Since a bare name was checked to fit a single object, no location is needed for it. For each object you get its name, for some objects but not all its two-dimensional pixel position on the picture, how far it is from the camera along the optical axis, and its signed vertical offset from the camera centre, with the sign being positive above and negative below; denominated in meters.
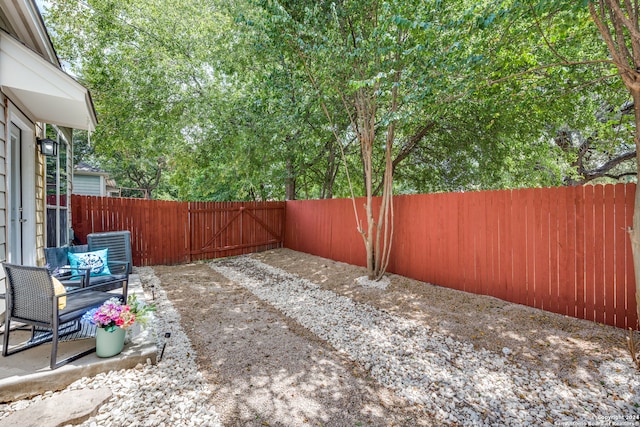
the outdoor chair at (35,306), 2.14 -0.64
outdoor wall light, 4.01 +0.92
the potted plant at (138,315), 2.55 -0.84
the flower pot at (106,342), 2.36 -0.97
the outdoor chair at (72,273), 3.19 -0.63
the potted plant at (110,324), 2.32 -0.82
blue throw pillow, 3.84 -0.58
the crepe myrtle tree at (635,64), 2.52 +1.18
